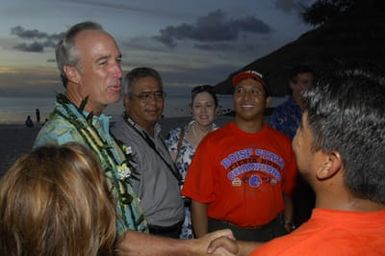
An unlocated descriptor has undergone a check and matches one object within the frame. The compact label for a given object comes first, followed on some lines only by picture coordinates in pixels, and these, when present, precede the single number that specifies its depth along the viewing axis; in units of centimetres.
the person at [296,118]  523
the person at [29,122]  2316
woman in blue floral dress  453
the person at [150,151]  371
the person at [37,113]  3341
